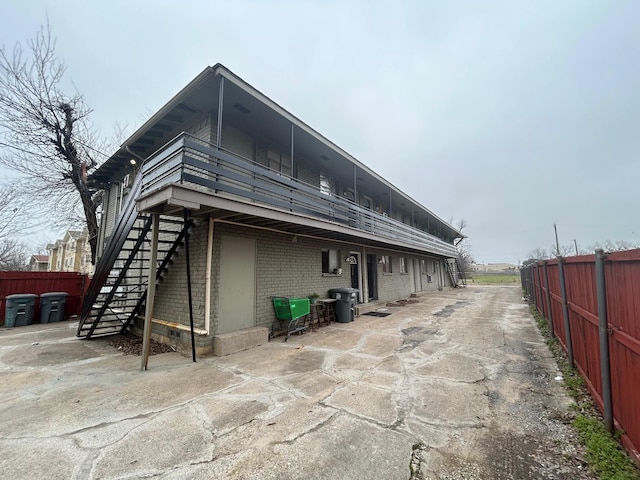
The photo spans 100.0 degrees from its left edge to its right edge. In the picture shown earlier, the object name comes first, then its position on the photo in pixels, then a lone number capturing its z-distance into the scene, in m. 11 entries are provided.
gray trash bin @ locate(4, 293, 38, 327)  9.25
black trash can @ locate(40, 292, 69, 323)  10.05
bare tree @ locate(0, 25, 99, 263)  10.84
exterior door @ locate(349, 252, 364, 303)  11.81
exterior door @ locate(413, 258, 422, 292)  19.30
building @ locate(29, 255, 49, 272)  43.66
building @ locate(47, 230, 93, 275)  34.53
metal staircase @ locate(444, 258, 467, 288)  27.94
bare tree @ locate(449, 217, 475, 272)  46.77
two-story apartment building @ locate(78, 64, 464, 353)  5.54
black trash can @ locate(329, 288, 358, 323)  9.20
